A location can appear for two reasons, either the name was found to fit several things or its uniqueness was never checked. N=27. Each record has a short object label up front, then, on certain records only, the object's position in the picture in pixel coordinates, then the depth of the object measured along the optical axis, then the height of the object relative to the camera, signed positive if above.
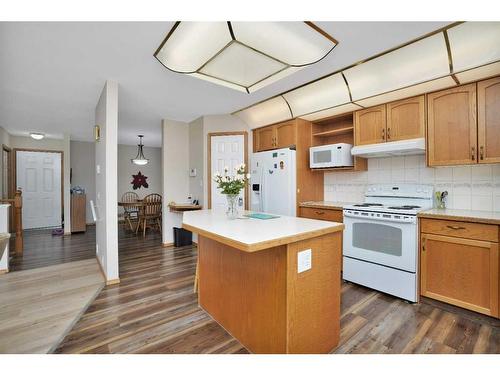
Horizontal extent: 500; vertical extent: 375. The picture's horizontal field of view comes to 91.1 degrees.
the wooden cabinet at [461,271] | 1.99 -0.75
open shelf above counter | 3.22 +0.78
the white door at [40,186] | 6.16 +0.08
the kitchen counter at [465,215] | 1.99 -0.25
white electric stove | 2.33 -0.56
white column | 2.78 +0.08
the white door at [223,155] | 4.16 +0.57
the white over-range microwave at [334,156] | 3.17 +0.41
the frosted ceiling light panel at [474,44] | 1.87 +1.15
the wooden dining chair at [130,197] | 6.95 -0.25
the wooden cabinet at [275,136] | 3.55 +0.80
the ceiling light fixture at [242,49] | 1.69 +1.07
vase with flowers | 2.00 +0.01
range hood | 2.53 +0.42
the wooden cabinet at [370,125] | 2.85 +0.74
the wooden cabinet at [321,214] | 2.98 -0.35
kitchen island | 1.39 -0.61
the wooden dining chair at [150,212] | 5.54 -0.54
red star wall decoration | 7.61 +0.23
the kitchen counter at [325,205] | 3.00 -0.23
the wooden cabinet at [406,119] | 2.56 +0.73
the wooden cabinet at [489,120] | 2.14 +0.59
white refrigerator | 3.44 +0.08
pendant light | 6.28 +0.73
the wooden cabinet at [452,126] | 2.26 +0.58
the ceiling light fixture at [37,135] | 5.28 +1.17
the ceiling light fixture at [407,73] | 1.95 +1.12
